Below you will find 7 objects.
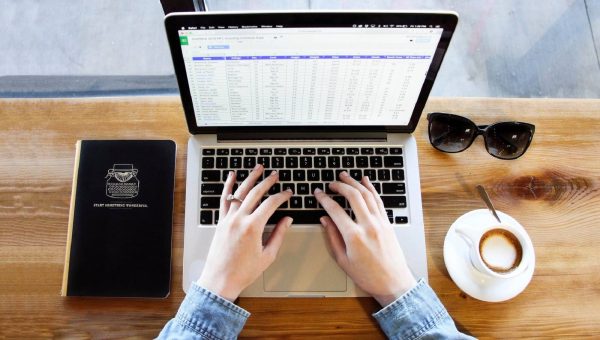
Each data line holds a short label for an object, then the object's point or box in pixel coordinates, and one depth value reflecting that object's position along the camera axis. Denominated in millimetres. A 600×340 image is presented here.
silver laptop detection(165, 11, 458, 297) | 621
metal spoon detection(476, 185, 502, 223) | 781
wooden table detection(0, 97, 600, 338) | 762
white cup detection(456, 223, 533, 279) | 716
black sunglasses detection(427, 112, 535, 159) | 838
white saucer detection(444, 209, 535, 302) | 735
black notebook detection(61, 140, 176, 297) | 765
